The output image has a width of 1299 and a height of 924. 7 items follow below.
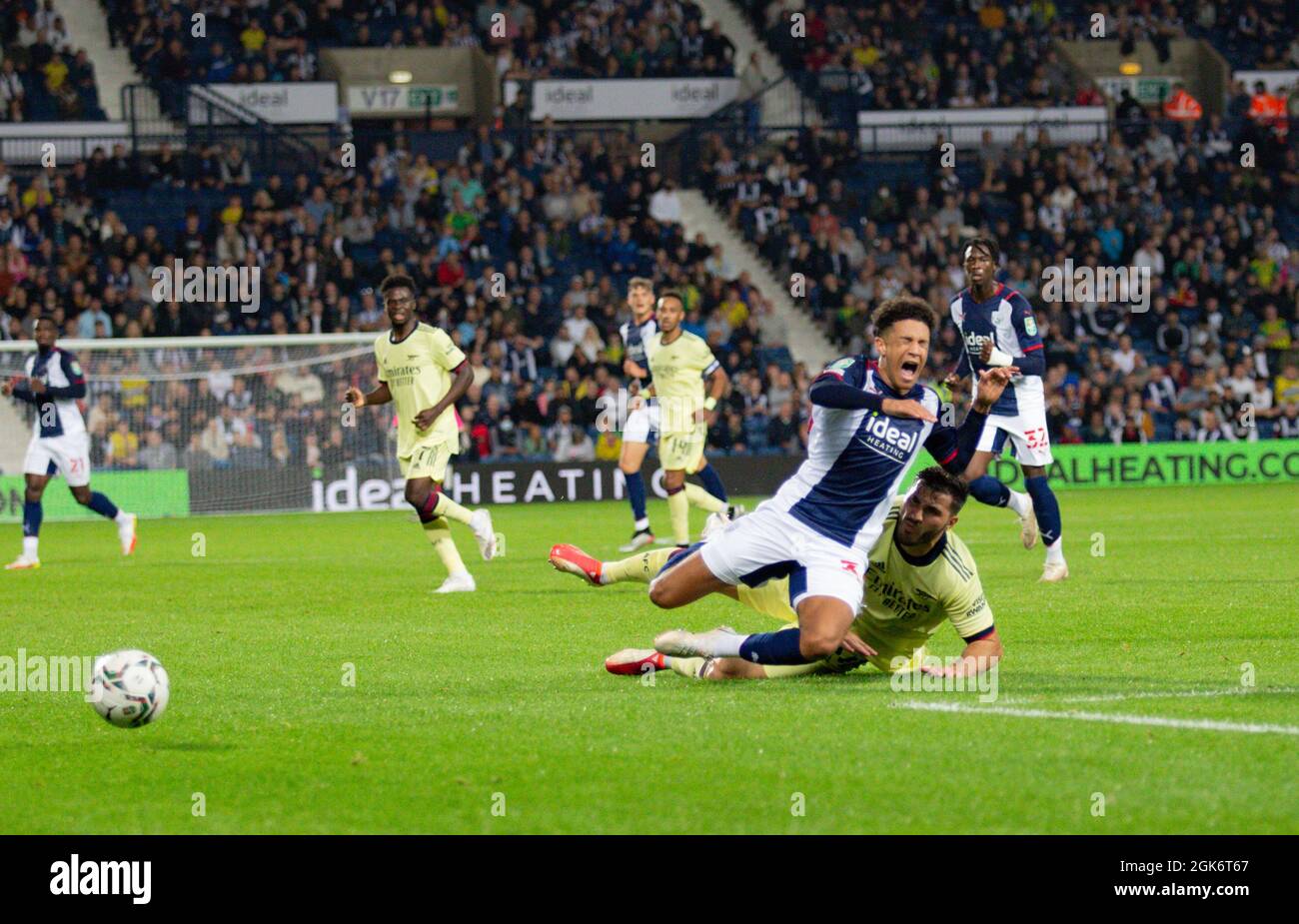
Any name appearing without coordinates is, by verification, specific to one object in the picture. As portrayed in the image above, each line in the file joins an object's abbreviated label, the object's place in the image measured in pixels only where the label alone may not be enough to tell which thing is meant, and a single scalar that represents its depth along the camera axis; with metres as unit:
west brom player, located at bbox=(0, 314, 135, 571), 18.05
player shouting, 8.26
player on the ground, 8.19
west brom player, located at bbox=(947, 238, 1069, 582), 14.14
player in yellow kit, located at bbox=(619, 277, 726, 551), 18.95
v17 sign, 37.50
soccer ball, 7.38
